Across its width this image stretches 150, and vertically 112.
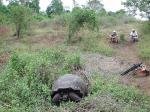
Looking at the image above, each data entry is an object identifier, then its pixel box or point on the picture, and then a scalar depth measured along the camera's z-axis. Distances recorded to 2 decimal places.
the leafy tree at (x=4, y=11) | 9.74
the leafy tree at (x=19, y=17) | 9.32
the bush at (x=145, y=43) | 7.30
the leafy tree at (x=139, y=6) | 9.54
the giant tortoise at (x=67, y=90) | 4.21
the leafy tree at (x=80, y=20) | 8.64
